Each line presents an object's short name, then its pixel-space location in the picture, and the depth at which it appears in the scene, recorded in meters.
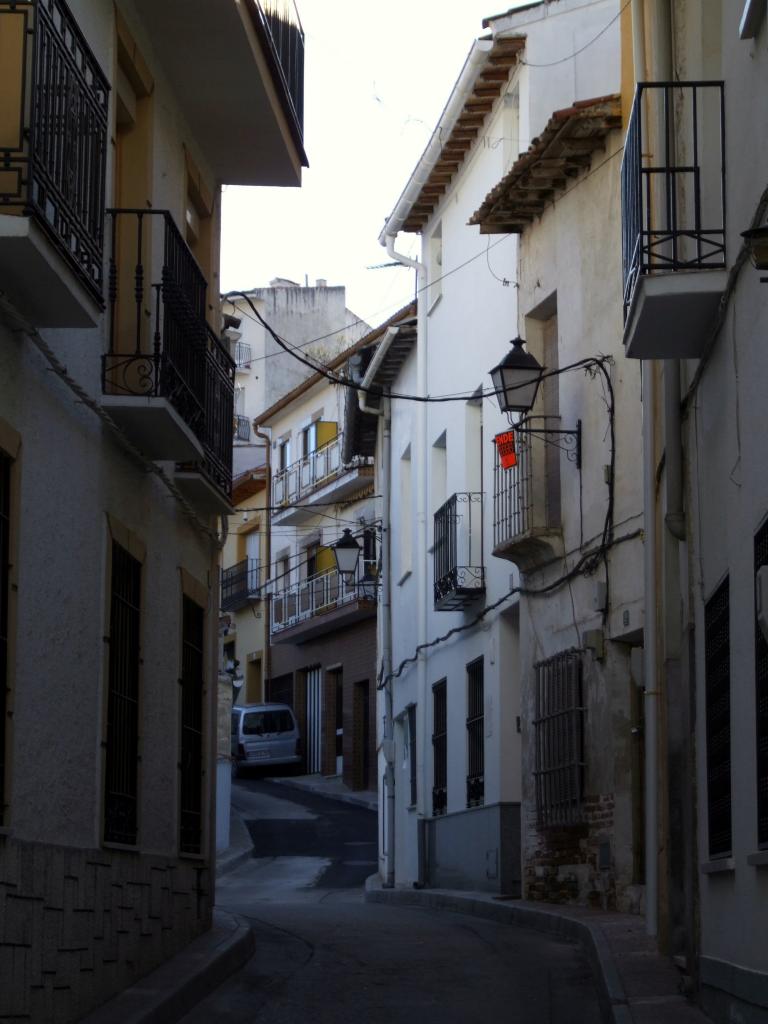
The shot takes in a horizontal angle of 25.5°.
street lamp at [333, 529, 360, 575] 24.03
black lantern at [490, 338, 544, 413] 15.30
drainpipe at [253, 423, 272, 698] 45.72
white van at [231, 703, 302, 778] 41.34
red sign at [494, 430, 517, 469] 16.28
